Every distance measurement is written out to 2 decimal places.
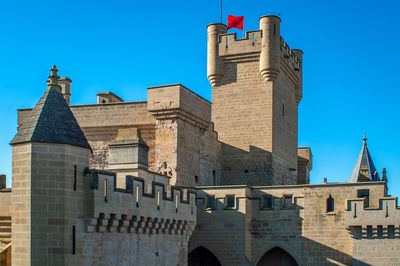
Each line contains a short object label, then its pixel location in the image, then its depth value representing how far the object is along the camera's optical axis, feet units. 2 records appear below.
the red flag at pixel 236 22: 110.11
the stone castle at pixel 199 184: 48.14
